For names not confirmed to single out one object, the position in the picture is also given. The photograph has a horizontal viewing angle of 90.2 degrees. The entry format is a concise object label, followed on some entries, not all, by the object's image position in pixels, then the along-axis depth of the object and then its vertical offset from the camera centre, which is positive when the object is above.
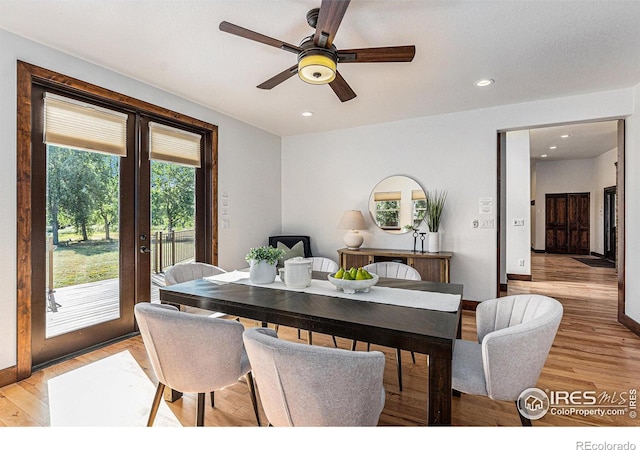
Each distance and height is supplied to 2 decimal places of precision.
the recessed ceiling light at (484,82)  3.00 +1.36
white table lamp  4.20 -0.03
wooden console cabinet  3.67 -0.43
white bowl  1.81 -0.35
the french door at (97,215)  2.44 +0.08
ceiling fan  1.72 +1.01
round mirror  4.17 +0.27
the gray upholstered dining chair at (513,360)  1.29 -0.57
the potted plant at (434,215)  3.90 +0.11
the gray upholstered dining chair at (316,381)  0.98 -0.50
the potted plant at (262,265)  2.14 -0.28
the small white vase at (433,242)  3.88 -0.22
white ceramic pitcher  2.00 -0.32
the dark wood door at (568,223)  8.91 +0.05
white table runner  1.63 -0.40
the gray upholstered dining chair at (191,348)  1.36 -0.55
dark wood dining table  1.18 -0.42
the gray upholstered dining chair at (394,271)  2.48 -0.37
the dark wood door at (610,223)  7.57 +0.04
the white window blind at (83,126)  2.46 +0.81
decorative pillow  4.29 -0.36
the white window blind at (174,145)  3.21 +0.84
